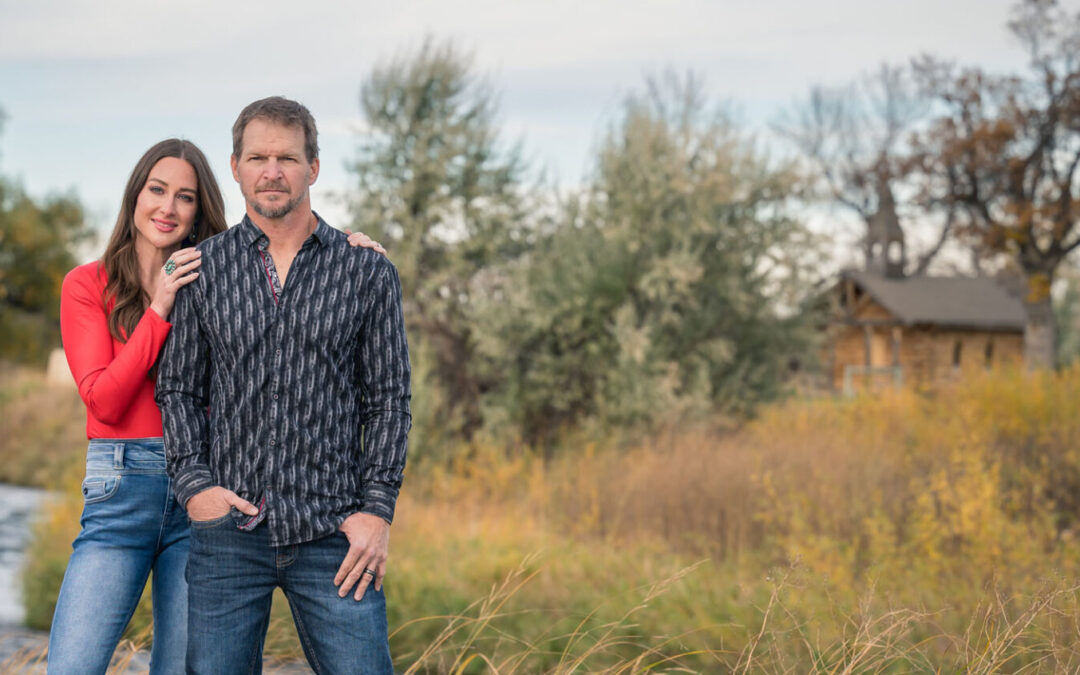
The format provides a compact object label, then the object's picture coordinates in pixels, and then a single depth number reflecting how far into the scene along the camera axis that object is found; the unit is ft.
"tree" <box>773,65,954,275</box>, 117.80
